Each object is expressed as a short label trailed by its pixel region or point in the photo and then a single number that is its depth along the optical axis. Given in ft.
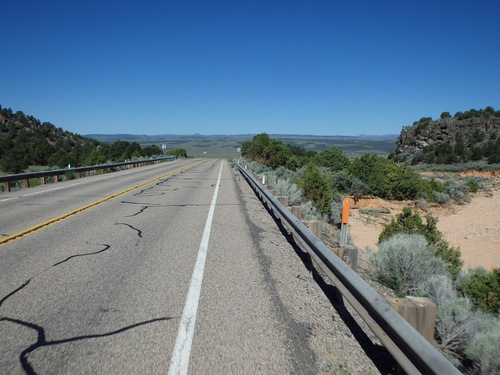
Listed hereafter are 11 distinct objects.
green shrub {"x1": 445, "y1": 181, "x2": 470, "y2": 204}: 90.68
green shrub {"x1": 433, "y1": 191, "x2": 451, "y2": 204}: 86.74
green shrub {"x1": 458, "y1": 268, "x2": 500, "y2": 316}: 16.88
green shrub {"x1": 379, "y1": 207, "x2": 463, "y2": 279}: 28.66
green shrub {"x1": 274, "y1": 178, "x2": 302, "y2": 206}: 41.47
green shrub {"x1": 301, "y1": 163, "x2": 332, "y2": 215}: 58.08
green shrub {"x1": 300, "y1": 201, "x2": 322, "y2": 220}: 32.72
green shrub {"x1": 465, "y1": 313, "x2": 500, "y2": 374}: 9.05
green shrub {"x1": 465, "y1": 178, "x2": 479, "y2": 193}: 103.19
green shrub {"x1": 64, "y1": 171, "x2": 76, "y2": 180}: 70.23
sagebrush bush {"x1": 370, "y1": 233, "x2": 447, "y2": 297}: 16.39
